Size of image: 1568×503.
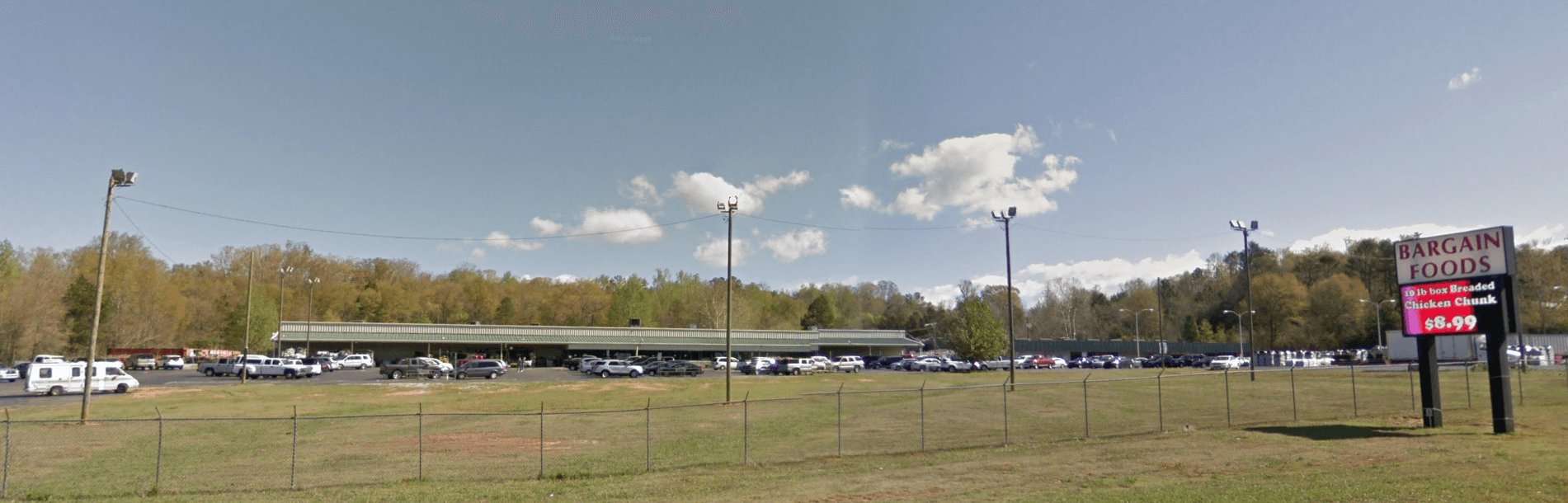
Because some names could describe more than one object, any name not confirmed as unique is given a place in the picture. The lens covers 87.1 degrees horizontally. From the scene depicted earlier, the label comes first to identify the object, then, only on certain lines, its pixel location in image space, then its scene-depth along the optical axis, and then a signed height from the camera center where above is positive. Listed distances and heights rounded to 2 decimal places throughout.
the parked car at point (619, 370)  64.25 -3.19
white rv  43.91 -2.76
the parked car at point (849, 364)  80.07 -3.41
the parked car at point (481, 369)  63.34 -3.13
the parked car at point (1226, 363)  73.12 -2.95
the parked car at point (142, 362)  83.75 -3.50
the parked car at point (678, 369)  66.88 -3.25
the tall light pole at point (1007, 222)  43.75 +5.72
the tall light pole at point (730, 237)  38.89 +4.41
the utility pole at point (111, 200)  30.61 +4.83
